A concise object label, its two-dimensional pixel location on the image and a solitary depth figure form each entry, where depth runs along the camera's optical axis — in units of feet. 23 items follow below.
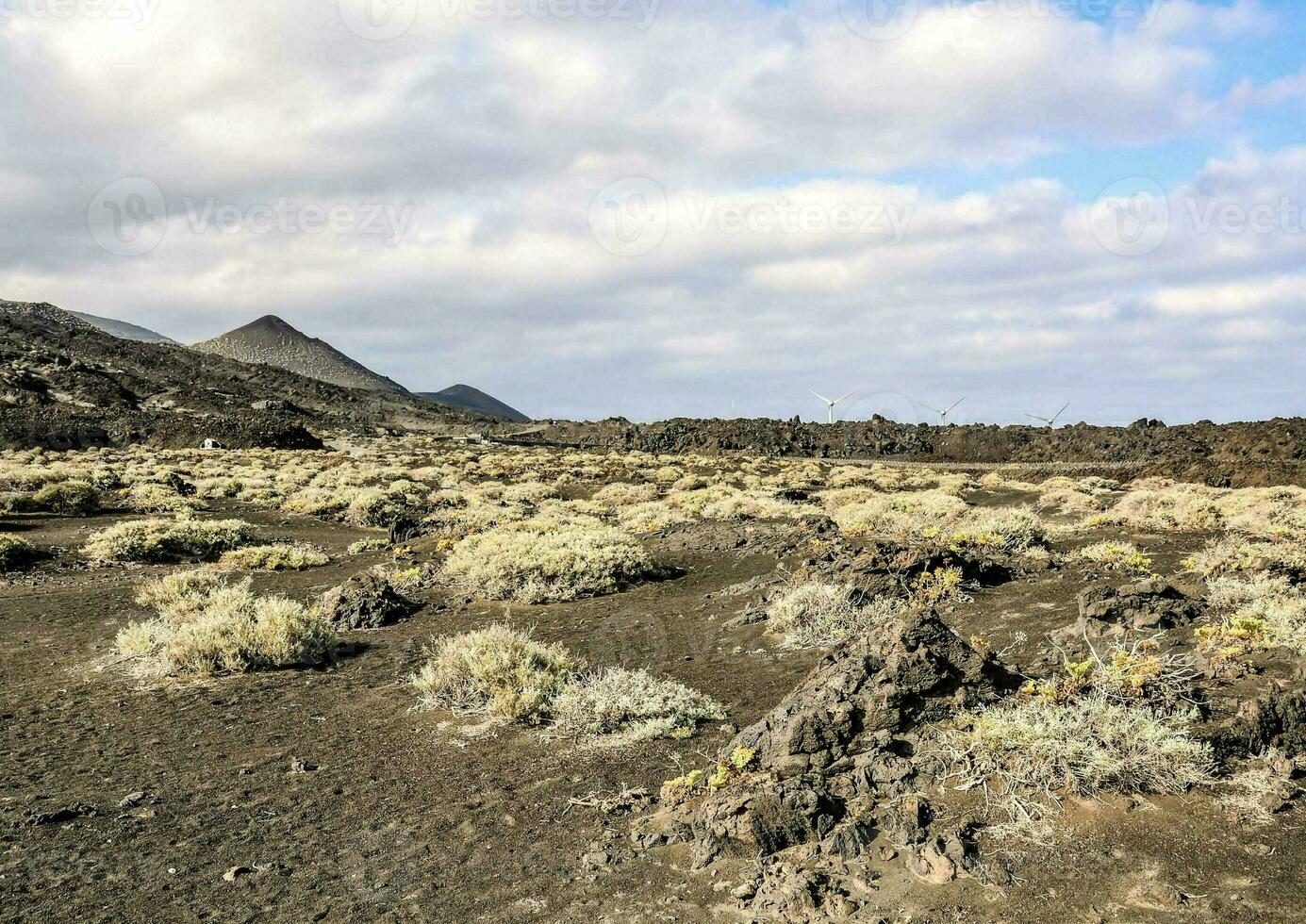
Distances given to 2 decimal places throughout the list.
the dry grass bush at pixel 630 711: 23.04
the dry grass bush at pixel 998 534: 45.80
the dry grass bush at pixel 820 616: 31.50
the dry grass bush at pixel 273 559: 53.72
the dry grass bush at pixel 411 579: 46.68
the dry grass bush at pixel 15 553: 51.34
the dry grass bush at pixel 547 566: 44.39
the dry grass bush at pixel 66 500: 74.43
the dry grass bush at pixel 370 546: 61.05
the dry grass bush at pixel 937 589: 35.04
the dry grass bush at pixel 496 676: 25.14
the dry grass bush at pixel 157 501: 77.92
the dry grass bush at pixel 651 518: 67.49
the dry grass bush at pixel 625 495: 95.40
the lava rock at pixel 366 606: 38.86
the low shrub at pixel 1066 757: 15.71
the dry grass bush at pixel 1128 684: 17.92
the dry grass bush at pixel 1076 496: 75.56
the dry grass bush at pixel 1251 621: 21.59
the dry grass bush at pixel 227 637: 30.78
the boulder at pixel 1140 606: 26.55
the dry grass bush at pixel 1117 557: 38.75
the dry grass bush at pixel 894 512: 60.23
